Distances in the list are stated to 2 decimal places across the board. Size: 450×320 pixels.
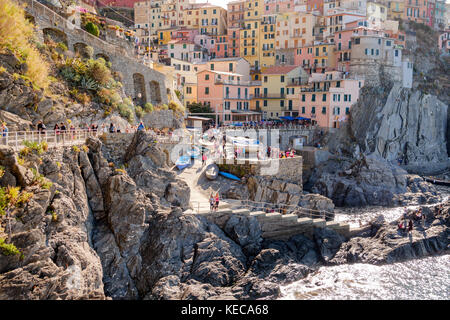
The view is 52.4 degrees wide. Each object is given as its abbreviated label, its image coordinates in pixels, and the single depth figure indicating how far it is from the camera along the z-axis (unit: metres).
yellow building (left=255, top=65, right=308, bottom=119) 64.00
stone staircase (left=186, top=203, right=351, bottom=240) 26.03
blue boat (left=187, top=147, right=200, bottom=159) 34.50
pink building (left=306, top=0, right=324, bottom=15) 78.69
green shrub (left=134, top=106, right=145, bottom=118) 37.91
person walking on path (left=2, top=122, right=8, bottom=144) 18.87
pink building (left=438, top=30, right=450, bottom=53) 84.62
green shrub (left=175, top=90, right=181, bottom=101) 52.75
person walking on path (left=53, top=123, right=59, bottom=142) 22.68
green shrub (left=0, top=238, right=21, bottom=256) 15.73
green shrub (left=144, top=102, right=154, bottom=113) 39.56
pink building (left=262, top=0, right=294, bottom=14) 80.19
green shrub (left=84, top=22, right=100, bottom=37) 39.62
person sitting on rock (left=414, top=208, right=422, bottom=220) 31.59
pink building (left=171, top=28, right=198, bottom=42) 80.61
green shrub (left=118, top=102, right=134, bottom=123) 33.91
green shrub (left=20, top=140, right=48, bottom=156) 19.28
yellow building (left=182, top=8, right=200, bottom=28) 84.59
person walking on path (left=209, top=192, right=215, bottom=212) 26.48
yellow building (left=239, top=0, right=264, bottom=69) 75.25
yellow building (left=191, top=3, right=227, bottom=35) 83.12
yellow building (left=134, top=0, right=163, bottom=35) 85.30
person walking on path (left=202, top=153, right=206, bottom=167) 34.31
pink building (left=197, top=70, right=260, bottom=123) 59.22
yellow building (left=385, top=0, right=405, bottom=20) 83.62
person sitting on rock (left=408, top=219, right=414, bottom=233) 29.62
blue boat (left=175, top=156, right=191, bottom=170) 32.59
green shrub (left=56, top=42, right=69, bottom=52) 33.65
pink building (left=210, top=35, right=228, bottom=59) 79.25
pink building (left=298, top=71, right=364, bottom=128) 58.69
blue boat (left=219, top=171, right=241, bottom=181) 33.53
